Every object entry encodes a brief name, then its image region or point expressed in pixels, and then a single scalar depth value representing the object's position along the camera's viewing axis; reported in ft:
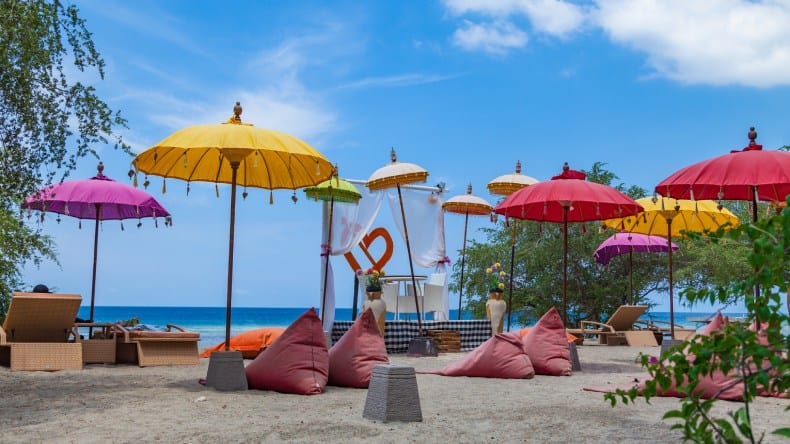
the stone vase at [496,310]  36.63
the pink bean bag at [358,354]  20.11
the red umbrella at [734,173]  20.80
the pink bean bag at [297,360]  19.02
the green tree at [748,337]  6.35
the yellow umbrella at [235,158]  19.25
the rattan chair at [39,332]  23.91
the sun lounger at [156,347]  26.12
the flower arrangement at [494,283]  38.23
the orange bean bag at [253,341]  30.30
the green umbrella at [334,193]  38.68
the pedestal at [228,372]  19.47
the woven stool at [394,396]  14.79
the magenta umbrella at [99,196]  28.17
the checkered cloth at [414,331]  34.35
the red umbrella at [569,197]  24.84
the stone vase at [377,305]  33.96
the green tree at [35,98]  17.49
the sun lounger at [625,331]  41.93
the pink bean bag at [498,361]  23.26
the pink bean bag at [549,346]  24.43
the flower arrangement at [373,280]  34.37
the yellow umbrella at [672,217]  31.71
